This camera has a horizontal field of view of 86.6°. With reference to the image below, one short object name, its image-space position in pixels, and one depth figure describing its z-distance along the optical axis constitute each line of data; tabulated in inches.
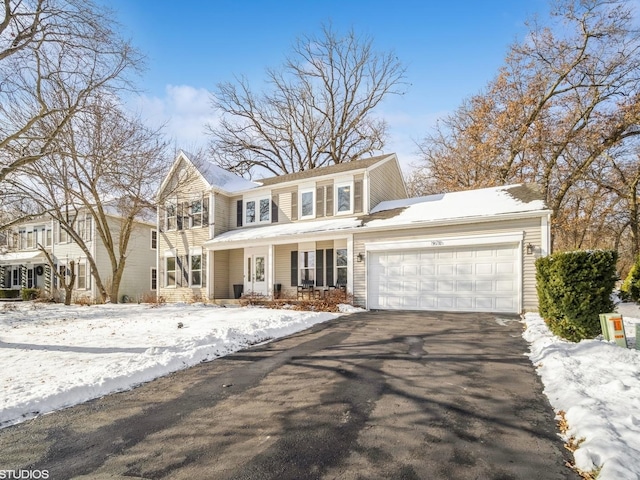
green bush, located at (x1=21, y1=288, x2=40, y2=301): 856.9
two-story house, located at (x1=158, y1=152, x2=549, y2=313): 425.4
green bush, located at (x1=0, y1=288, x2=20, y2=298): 949.8
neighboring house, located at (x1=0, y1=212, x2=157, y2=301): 854.5
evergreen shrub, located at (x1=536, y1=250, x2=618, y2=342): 234.4
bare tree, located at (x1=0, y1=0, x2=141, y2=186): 343.3
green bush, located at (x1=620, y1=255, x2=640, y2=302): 398.9
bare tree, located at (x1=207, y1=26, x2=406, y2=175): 1096.8
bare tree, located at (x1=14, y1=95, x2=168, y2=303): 442.9
